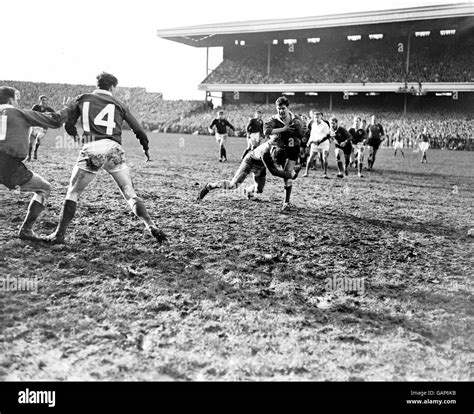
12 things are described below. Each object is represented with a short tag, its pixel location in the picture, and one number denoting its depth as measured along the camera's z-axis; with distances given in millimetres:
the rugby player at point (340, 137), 13166
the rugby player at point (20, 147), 5426
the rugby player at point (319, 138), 13461
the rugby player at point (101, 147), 5359
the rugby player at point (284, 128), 7988
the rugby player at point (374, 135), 16156
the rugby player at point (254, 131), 15453
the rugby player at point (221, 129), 17938
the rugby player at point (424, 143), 19969
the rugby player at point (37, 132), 12725
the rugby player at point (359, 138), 14398
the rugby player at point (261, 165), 7766
